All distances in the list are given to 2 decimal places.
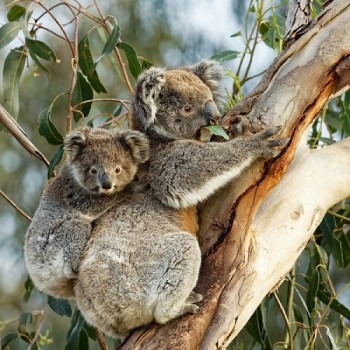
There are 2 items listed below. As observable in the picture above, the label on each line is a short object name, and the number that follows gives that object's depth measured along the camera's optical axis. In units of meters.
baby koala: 6.24
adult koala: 5.95
